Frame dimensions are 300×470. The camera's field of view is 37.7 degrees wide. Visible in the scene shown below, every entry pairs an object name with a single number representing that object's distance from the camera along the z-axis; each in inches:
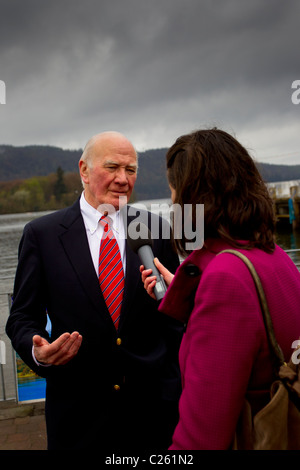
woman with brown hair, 49.3
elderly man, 86.4
